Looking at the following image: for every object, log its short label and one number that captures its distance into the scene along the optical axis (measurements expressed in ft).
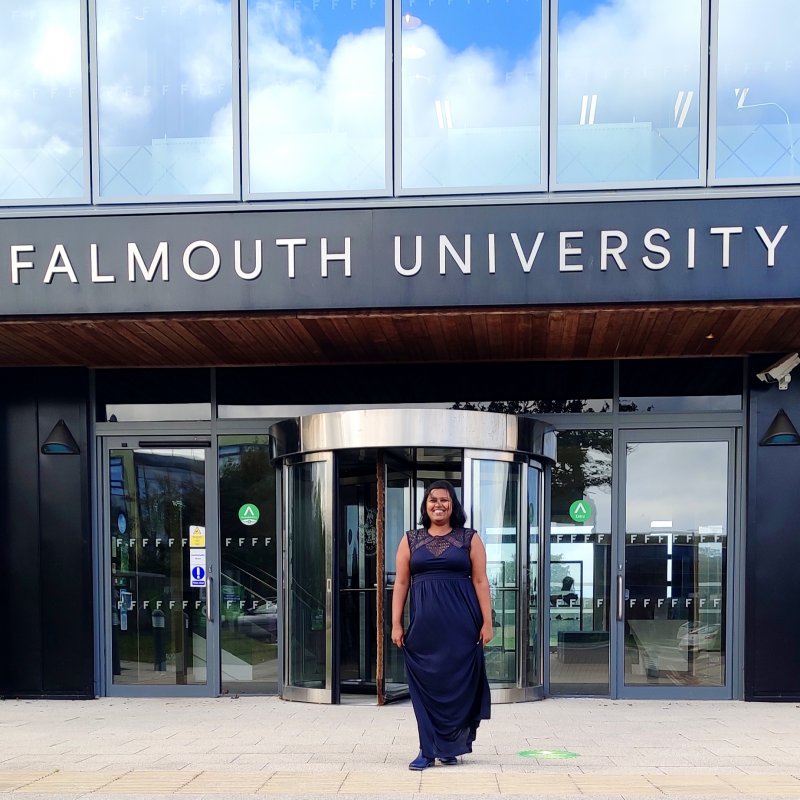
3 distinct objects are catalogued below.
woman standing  14.21
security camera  22.76
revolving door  21.95
